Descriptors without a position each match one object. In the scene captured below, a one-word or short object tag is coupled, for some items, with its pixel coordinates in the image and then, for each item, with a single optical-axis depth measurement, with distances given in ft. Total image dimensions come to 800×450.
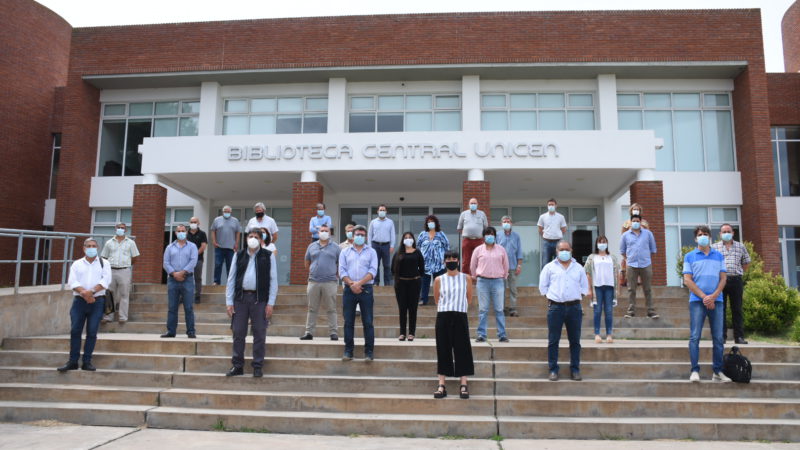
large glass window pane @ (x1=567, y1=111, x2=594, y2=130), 57.31
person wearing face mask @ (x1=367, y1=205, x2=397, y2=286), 36.81
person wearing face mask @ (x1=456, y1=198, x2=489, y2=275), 34.37
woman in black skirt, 21.27
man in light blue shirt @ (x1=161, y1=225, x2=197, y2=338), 28.35
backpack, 21.98
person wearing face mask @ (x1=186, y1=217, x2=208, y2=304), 34.37
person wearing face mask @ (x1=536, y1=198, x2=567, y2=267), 36.47
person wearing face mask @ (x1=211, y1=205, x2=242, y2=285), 38.24
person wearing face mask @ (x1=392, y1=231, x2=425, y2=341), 27.96
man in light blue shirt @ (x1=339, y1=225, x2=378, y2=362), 24.43
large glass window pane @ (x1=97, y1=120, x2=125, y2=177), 62.95
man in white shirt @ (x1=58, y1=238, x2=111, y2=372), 24.27
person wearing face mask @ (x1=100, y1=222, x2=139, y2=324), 32.60
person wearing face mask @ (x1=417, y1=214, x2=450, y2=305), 33.09
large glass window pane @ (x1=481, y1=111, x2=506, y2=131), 57.88
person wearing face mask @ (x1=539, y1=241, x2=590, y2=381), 22.74
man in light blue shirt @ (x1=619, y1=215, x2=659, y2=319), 30.76
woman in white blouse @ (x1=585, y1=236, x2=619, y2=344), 27.30
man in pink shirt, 27.45
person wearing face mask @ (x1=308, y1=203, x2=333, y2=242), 38.70
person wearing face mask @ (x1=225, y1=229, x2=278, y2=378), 23.48
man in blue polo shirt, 22.31
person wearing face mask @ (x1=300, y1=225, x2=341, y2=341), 27.27
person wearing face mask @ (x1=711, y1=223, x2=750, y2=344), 26.43
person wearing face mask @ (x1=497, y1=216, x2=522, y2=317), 32.19
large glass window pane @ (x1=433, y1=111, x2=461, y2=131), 58.23
